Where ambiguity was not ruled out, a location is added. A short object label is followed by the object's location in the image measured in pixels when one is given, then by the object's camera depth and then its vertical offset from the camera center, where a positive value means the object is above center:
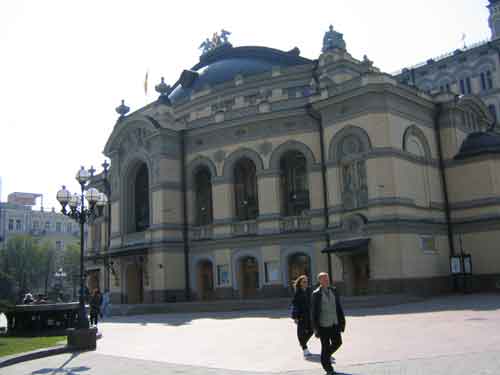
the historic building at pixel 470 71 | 56.62 +21.45
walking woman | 13.57 -0.70
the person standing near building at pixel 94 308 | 25.42 -0.76
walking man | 11.15 -0.68
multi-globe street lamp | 19.33 +3.14
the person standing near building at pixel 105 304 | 33.49 -0.83
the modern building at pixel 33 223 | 84.25 +10.83
